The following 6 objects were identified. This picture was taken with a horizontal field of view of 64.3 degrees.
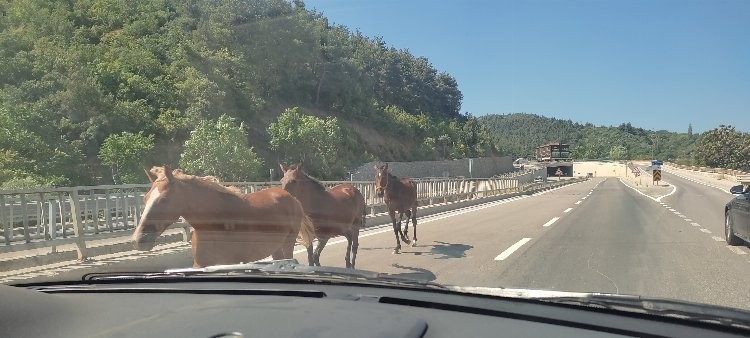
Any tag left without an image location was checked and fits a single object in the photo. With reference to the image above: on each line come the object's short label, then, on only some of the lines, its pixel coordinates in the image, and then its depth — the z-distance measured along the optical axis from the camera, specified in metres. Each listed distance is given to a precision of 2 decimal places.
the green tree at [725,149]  107.94
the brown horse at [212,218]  5.96
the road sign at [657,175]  60.13
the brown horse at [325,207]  8.45
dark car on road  10.88
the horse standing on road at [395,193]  13.25
